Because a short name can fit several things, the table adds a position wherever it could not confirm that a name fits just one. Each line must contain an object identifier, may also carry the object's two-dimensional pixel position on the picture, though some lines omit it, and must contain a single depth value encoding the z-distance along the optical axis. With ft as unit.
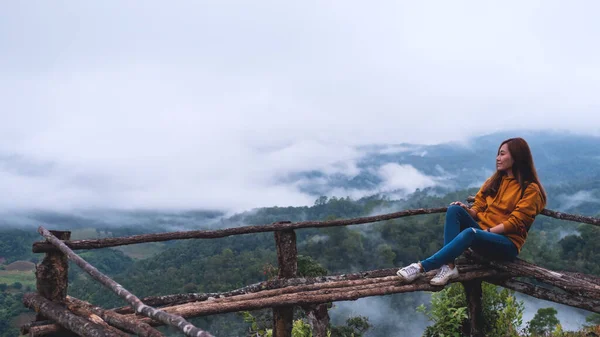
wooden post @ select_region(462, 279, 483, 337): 21.25
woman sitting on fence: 15.80
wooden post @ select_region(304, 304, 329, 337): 17.05
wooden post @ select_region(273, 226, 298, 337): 16.74
